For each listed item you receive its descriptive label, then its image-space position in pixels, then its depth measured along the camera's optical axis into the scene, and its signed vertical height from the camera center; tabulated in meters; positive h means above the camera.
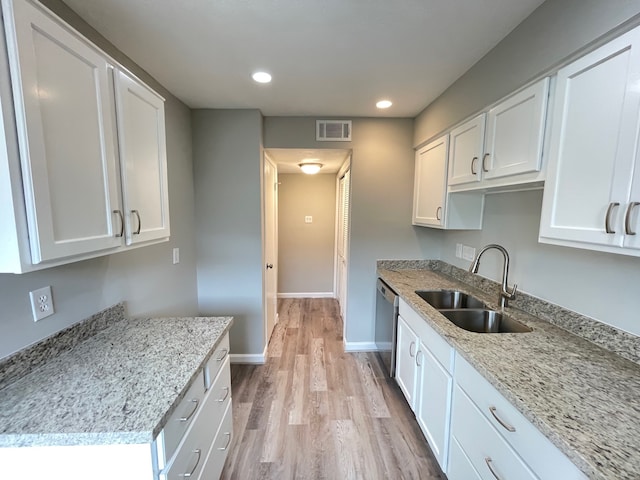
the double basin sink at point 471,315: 1.66 -0.67
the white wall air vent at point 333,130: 2.72 +0.83
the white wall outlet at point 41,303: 1.11 -0.40
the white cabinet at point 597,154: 0.91 +0.24
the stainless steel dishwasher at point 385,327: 2.39 -1.15
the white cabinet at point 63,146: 0.77 +0.22
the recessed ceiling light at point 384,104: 2.34 +0.97
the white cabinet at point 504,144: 1.28 +0.41
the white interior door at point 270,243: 2.91 -0.37
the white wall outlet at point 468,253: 2.31 -0.33
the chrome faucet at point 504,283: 1.74 -0.44
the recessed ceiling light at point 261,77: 1.88 +0.95
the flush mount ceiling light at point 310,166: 3.33 +0.58
